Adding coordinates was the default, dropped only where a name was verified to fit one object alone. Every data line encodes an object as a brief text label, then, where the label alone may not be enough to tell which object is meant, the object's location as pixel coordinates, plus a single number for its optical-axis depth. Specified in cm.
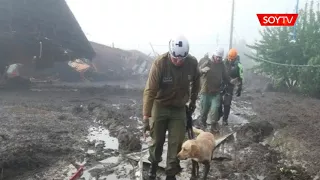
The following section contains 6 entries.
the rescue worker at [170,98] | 450
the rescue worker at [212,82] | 765
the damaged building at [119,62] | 2361
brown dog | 442
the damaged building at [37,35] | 1636
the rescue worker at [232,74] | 835
